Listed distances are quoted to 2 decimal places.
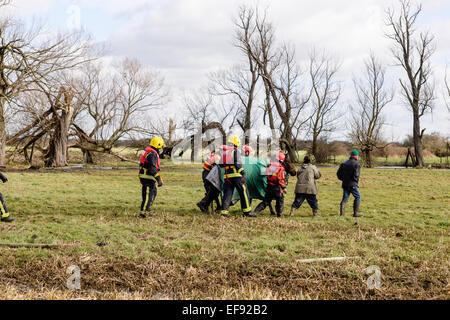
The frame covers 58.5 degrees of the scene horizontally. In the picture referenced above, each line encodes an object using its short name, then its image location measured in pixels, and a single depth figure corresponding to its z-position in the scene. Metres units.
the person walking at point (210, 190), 11.52
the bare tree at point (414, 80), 39.38
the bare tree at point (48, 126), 30.86
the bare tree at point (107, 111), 36.44
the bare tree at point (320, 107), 47.09
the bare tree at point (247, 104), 44.55
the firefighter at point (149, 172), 10.63
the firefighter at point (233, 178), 10.84
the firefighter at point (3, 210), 9.63
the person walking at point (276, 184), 11.07
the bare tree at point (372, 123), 45.47
